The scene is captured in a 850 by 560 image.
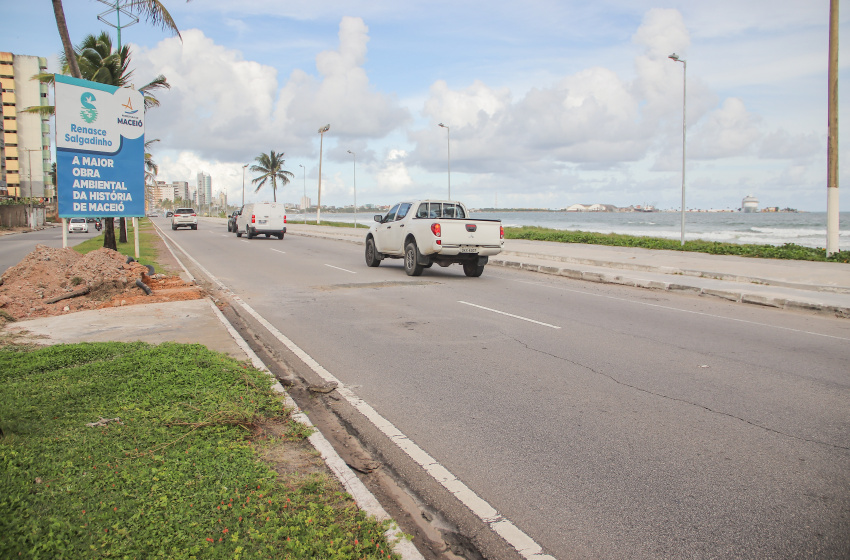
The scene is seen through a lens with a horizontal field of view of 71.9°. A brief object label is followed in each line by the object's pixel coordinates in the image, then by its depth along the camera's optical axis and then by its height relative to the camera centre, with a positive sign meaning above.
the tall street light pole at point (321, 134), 61.59 +11.68
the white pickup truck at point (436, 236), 14.84 +0.20
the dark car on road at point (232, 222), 43.28 +1.69
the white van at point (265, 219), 35.19 +1.51
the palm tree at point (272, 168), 82.88 +10.70
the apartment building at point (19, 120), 95.31 +20.63
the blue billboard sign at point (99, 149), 13.99 +2.38
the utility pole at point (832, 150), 18.94 +3.04
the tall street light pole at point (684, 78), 25.25 +7.24
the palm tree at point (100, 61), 25.20 +8.01
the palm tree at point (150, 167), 43.16 +6.42
